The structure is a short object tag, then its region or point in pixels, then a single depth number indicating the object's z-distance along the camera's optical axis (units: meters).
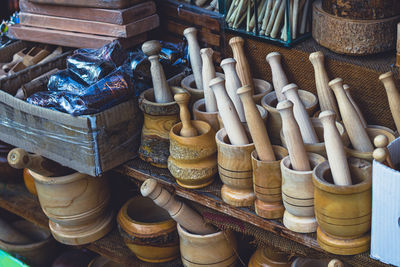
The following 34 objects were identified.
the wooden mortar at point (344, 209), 1.04
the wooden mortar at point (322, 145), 1.18
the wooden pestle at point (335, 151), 1.05
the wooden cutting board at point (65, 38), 1.67
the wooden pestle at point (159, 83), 1.43
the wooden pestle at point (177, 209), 1.33
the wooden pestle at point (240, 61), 1.45
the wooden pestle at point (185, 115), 1.32
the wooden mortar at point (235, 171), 1.22
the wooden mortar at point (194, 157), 1.32
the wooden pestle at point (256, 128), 1.17
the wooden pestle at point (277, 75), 1.37
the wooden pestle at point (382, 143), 0.99
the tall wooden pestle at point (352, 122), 1.16
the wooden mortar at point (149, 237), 1.58
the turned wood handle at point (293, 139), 1.10
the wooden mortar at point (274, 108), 1.32
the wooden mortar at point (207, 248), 1.47
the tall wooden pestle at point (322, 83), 1.29
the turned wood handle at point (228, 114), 1.23
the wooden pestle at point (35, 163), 1.44
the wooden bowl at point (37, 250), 2.00
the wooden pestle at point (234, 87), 1.34
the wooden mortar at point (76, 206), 1.61
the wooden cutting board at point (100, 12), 1.63
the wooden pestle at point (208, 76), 1.39
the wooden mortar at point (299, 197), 1.11
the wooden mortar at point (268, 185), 1.17
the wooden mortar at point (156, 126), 1.42
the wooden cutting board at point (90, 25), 1.64
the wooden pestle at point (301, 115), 1.21
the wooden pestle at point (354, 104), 1.24
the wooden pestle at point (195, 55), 1.49
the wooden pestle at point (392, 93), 1.15
